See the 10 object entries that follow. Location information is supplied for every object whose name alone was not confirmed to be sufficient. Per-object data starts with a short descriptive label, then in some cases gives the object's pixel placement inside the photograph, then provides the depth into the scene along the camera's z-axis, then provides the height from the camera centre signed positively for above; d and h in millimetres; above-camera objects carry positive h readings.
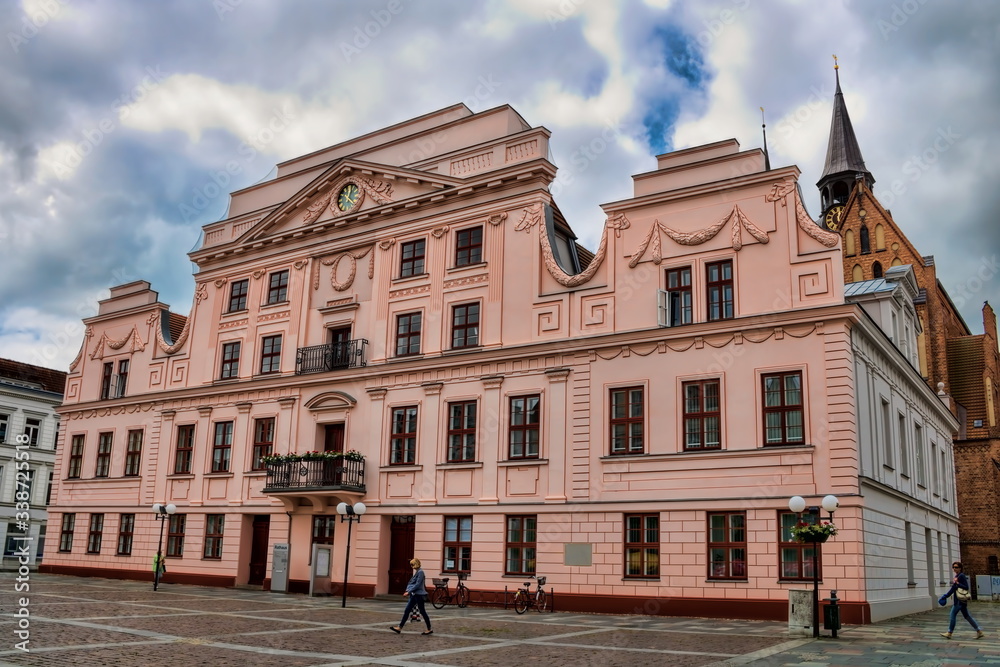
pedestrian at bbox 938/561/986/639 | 19891 -1413
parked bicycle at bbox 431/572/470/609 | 28203 -2526
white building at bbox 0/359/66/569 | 57719 +3626
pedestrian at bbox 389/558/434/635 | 19469 -1764
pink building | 24844 +4123
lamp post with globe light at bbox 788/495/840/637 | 19125 +481
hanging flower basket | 19844 -104
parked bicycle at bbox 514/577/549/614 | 26422 -2376
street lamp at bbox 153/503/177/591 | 33466 -137
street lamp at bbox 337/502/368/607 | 28594 +73
